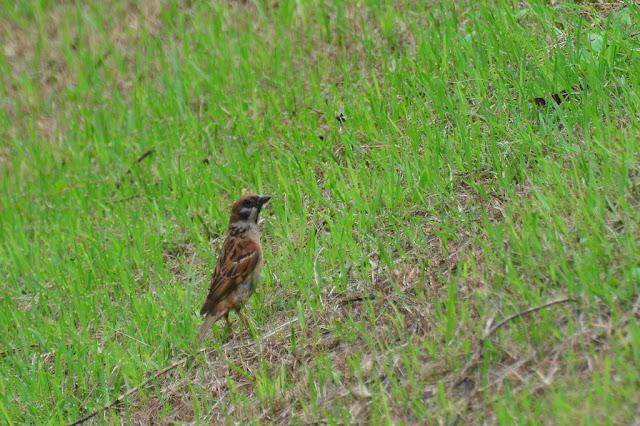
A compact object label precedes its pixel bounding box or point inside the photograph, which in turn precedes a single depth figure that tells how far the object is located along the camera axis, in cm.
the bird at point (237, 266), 1134
